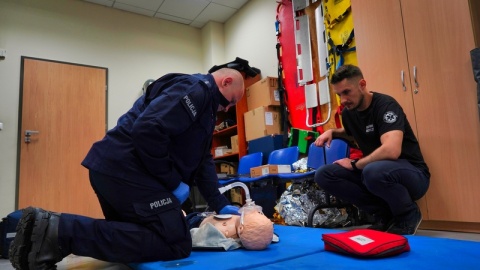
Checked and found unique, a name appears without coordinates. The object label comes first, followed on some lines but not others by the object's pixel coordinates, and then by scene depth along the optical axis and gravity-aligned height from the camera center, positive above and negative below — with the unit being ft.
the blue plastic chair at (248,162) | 12.38 +0.25
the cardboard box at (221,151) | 15.49 +0.91
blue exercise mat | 3.64 -1.15
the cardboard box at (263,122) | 13.08 +1.86
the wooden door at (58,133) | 13.84 +2.04
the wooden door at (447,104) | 6.56 +1.13
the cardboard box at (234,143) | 14.82 +1.18
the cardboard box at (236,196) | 13.74 -1.14
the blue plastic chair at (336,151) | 8.83 +0.36
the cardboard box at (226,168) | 14.86 +0.06
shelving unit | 14.58 +1.84
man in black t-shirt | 5.99 -0.06
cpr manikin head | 4.62 -0.89
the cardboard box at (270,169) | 9.64 -0.07
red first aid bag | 3.96 -1.01
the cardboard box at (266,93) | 13.52 +3.12
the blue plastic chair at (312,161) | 8.55 +0.12
